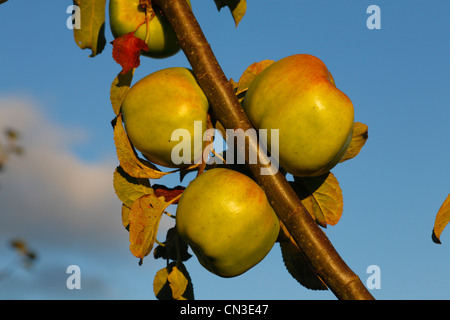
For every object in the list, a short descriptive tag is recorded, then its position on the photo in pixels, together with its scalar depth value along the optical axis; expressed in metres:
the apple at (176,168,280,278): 0.64
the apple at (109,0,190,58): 0.70
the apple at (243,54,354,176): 0.64
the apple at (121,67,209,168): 0.65
